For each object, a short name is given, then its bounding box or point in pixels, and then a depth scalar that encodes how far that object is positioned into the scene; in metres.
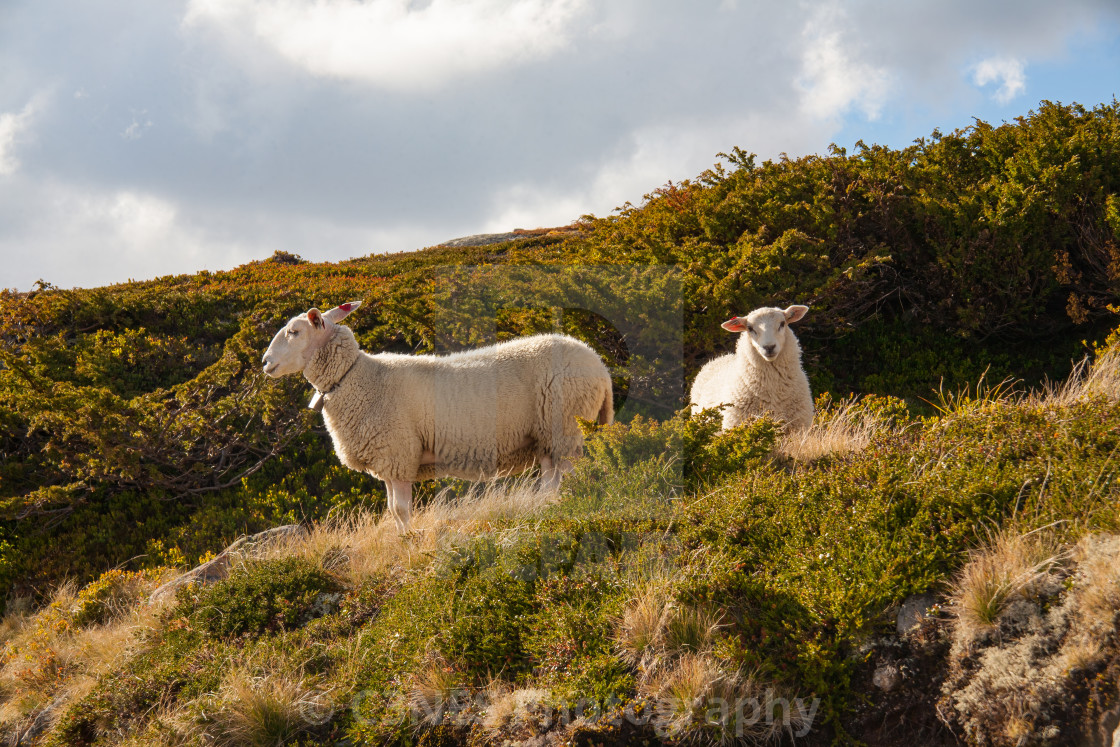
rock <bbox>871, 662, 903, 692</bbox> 7.47
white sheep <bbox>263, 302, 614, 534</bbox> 14.70
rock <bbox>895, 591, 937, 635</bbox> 7.73
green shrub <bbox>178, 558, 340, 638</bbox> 11.48
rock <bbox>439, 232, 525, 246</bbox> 63.09
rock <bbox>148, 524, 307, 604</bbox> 13.51
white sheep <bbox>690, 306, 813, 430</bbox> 14.74
